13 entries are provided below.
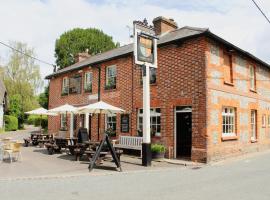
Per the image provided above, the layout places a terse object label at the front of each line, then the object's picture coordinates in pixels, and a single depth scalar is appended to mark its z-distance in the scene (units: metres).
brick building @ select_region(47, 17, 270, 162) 9.85
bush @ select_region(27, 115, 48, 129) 29.13
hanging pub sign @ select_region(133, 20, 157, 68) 9.08
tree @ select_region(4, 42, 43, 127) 30.81
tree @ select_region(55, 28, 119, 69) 30.45
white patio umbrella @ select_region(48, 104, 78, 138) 12.14
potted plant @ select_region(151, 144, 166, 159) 10.01
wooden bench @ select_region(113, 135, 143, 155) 10.67
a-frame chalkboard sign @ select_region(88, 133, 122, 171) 7.90
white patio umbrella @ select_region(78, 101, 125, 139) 10.16
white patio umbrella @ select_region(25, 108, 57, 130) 14.76
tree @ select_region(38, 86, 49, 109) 30.45
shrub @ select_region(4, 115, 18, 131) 27.54
